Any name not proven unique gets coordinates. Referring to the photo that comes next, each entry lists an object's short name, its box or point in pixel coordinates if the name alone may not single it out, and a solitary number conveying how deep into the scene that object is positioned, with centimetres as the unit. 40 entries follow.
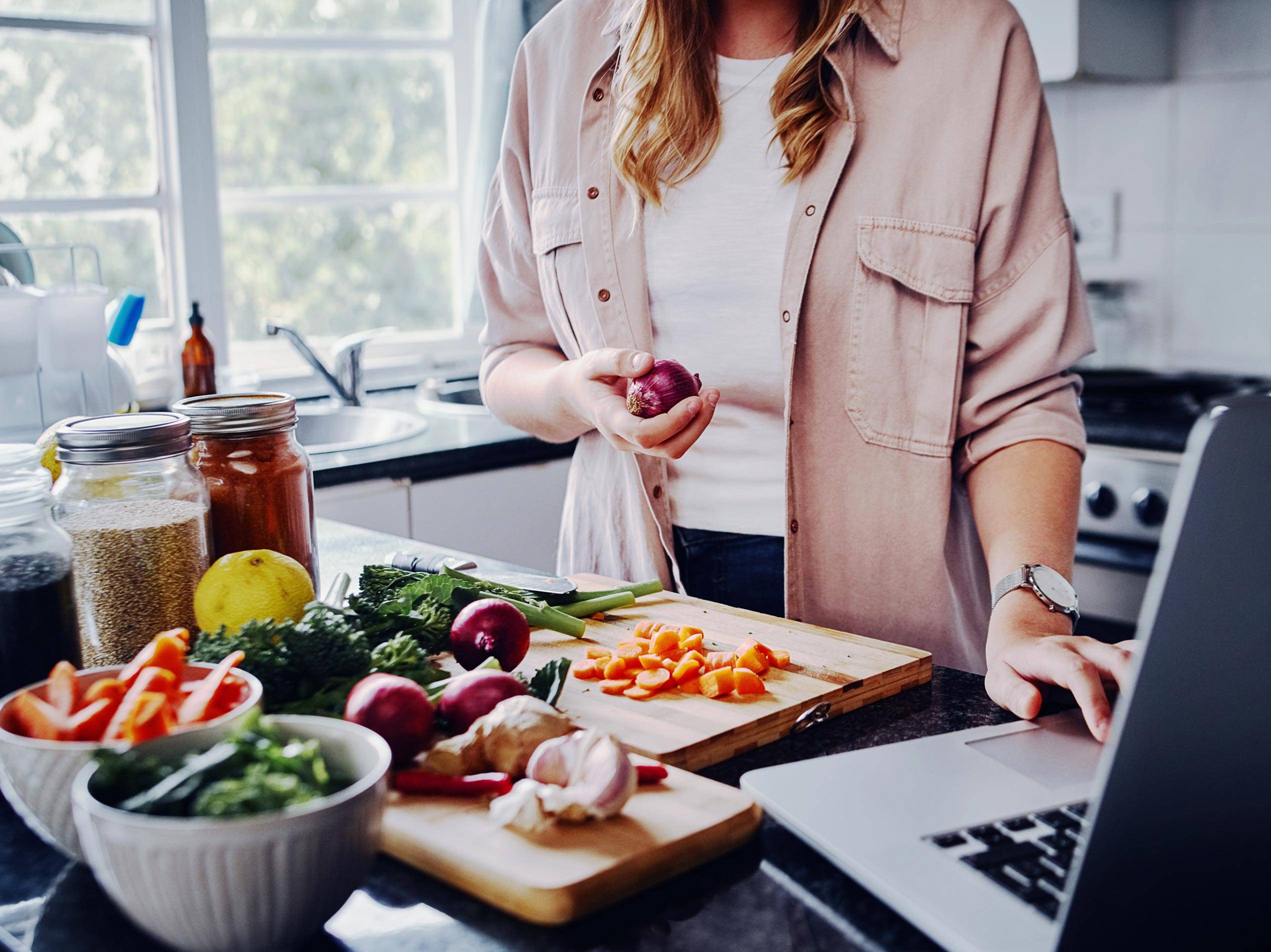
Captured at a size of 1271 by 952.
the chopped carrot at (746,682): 102
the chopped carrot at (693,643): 111
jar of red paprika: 111
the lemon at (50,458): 115
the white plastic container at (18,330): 160
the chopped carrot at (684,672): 104
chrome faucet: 269
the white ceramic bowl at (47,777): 70
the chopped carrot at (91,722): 73
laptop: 52
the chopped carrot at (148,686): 74
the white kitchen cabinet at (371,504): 220
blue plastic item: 192
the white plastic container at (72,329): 168
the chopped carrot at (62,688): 76
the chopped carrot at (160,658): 80
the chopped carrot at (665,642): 111
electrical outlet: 293
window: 268
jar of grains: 97
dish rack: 162
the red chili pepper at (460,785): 80
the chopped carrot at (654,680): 103
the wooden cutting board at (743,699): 94
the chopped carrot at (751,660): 107
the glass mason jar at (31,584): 88
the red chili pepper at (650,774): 82
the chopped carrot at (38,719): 73
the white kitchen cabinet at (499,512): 237
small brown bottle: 231
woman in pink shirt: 134
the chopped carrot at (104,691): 76
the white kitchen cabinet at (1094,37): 257
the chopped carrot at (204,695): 74
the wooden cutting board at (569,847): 68
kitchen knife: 126
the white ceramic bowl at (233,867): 59
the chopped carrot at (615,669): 106
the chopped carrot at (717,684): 101
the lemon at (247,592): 99
